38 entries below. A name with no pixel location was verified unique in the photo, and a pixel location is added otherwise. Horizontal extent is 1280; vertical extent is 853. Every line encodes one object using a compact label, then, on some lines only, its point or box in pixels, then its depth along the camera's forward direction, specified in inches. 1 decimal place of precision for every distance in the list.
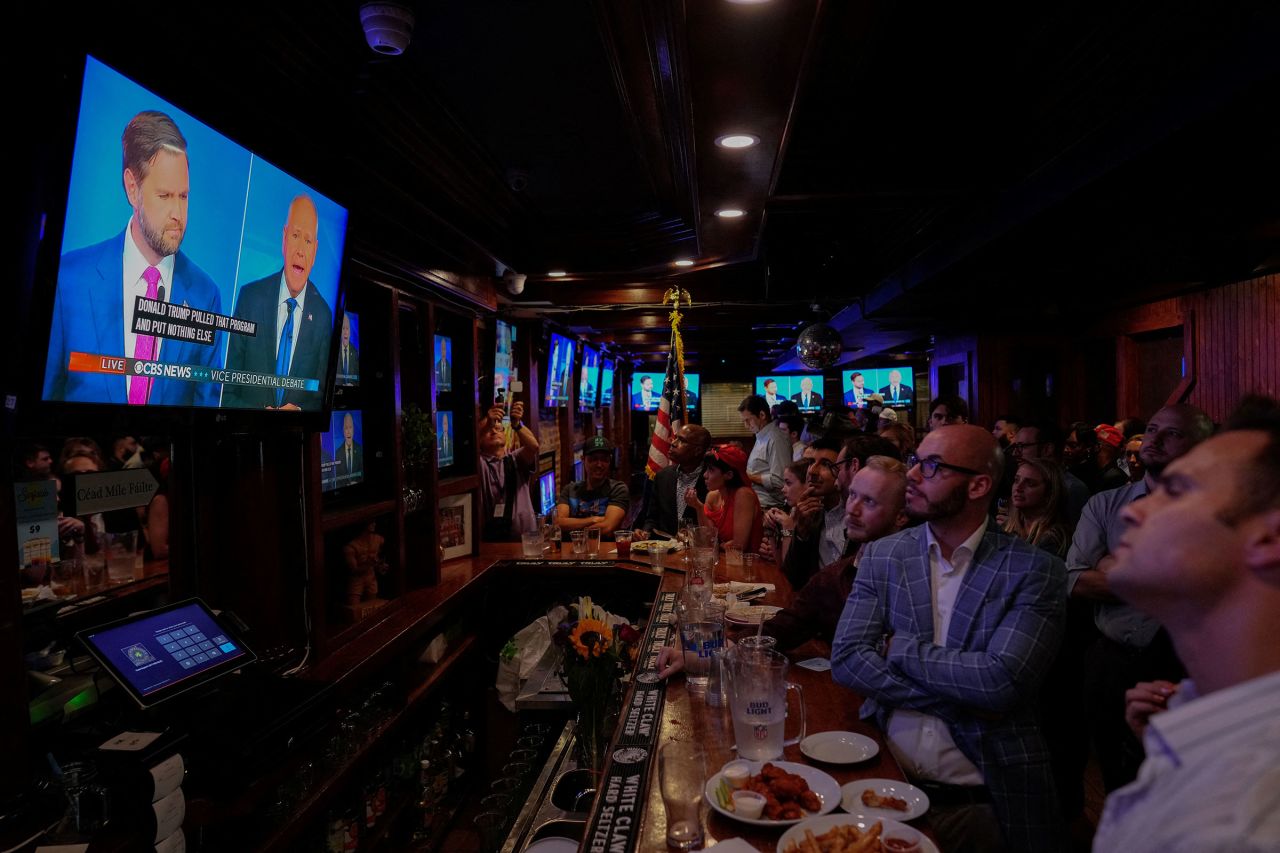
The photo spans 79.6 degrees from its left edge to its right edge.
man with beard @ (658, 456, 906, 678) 107.5
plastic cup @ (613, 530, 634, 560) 191.6
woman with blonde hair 157.8
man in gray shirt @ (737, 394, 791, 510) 291.1
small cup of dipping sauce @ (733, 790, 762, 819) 64.5
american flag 271.0
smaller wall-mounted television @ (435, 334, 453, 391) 182.2
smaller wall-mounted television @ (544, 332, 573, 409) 334.3
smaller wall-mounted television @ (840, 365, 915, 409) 511.5
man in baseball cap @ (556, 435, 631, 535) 244.7
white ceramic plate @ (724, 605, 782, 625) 116.2
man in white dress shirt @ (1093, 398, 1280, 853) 32.5
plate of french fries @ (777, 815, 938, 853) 58.7
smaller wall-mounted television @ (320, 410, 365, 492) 133.4
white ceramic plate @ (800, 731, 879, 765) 76.5
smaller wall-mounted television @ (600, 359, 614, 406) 495.2
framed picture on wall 187.3
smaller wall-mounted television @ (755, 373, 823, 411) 582.6
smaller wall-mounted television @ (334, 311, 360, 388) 138.9
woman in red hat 189.0
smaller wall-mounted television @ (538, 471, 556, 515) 329.7
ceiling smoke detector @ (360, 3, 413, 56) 98.5
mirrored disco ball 358.9
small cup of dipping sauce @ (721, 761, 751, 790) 69.9
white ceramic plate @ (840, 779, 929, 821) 64.9
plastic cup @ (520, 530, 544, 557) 191.3
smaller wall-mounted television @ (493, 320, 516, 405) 269.6
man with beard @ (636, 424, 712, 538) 210.7
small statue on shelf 141.3
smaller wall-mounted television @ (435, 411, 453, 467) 183.0
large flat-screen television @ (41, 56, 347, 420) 64.6
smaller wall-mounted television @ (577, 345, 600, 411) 421.3
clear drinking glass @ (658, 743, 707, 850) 63.9
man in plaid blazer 78.7
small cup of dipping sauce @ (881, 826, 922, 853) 58.6
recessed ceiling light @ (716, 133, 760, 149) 144.0
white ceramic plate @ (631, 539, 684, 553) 190.7
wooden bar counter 65.0
